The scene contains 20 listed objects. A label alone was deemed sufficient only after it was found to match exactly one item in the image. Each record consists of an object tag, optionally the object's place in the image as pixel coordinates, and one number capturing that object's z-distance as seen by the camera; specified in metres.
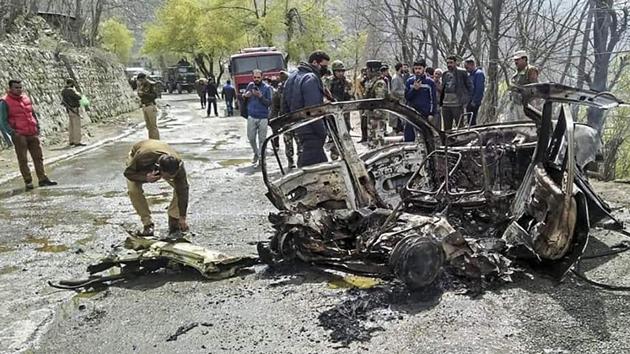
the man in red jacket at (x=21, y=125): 8.82
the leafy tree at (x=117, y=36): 58.34
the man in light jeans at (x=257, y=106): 10.20
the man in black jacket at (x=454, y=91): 9.78
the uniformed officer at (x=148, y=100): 11.99
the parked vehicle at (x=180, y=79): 48.06
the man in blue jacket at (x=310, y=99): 6.07
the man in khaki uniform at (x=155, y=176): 5.50
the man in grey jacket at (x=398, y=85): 11.77
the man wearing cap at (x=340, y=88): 11.84
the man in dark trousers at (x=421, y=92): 9.40
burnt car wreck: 4.16
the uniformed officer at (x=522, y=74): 8.12
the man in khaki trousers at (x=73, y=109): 14.05
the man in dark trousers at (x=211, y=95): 24.42
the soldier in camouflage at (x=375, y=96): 11.45
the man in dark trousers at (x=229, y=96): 23.44
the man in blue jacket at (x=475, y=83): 10.05
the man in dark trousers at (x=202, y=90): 27.75
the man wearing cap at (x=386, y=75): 11.69
